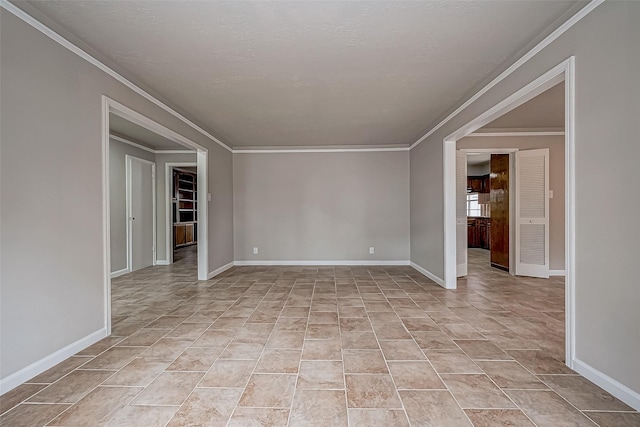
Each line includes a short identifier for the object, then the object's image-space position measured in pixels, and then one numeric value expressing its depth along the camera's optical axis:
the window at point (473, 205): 9.55
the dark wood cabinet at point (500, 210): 5.26
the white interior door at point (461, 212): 4.82
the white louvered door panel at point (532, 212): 4.88
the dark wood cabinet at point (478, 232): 8.96
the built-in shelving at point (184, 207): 9.19
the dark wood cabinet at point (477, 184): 9.34
